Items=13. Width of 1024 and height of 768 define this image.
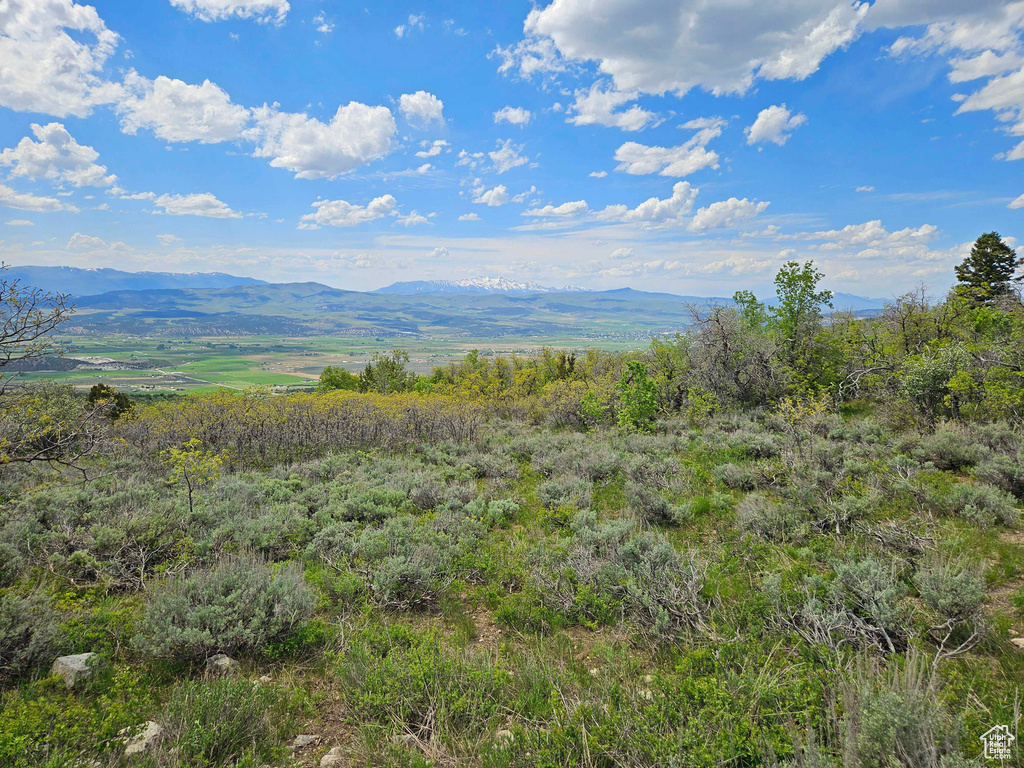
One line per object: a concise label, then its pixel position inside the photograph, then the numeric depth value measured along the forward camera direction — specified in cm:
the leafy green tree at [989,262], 3119
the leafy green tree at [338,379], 5125
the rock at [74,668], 356
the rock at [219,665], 395
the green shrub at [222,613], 396
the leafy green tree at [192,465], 733
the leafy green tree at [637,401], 1639
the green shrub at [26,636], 362
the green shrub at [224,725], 285
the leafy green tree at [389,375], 4178
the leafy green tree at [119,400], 2080
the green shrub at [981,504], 588
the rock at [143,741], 292
